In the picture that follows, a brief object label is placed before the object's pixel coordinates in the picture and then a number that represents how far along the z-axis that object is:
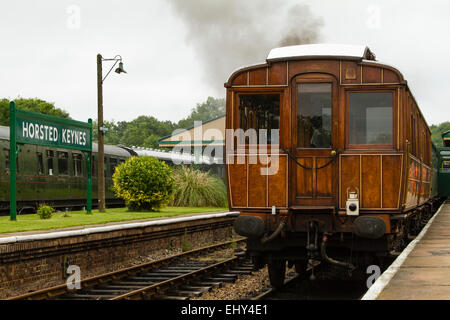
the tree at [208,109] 140.38
